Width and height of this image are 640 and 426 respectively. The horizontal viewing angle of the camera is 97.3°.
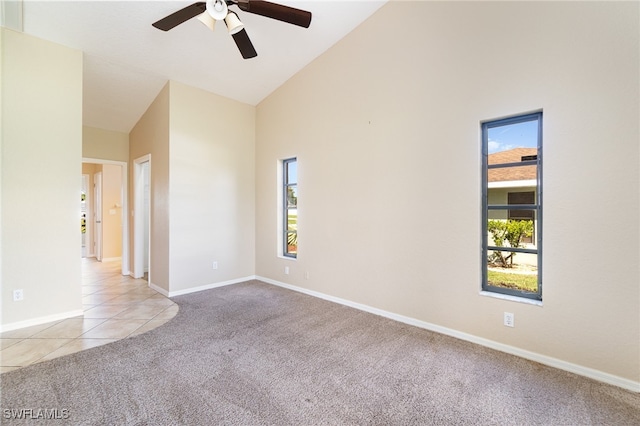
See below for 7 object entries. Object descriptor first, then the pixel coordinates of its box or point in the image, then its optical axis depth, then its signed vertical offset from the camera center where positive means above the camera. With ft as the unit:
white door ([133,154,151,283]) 17.29 -0.07
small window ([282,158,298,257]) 15.99 +0.21
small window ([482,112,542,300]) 8.50 +0.14
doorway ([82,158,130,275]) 23.94 +0.00
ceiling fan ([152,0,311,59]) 8.05 +5.93
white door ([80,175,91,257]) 26.09 +0.00
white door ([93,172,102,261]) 24.07 +0.00
